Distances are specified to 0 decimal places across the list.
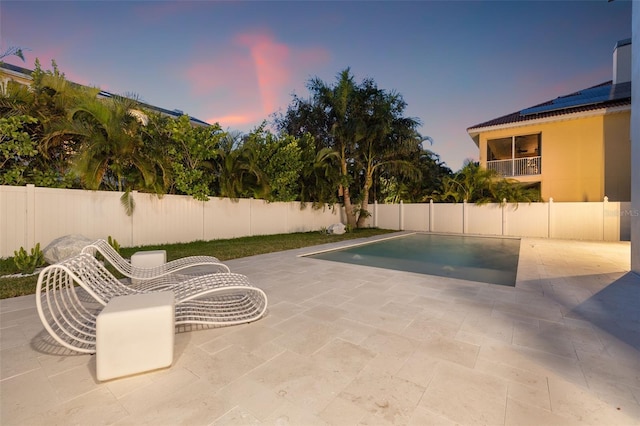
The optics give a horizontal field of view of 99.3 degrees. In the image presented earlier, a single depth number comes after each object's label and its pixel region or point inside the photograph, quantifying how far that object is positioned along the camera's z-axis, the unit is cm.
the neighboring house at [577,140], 1333
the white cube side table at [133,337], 222
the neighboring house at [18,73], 1125
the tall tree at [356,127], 1505
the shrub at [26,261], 560
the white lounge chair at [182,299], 277
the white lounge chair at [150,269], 408
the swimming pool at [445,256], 665
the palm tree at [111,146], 760
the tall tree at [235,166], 1095
